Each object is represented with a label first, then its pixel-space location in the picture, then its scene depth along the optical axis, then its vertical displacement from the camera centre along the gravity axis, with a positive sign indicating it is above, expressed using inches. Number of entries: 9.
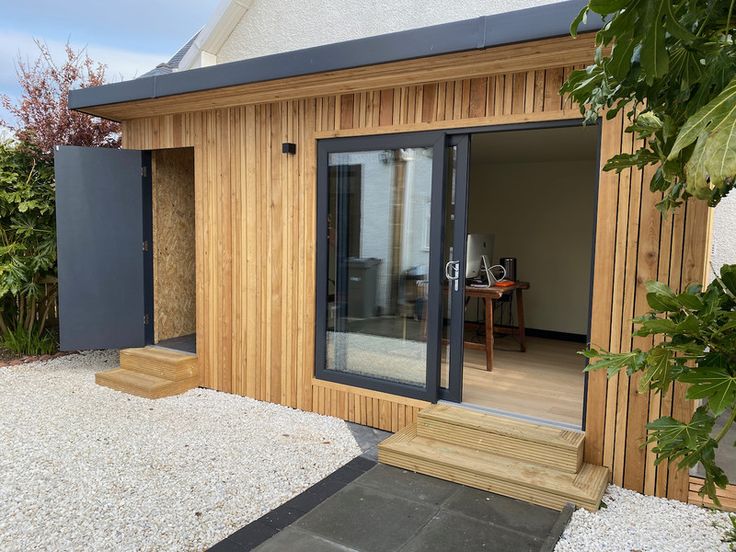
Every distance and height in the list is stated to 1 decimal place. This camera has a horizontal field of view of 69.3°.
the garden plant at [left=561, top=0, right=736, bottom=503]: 36.8 +7.9
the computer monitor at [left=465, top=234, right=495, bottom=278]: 201.2 -6.1
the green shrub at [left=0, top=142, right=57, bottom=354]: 228.5 -5.4
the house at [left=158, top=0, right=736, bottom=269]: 161.3 +82.4
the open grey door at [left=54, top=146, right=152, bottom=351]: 203.3 -6.8
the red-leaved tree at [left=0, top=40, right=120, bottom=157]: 254.1 +56.8
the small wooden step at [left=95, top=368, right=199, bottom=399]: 187.6 -55.9
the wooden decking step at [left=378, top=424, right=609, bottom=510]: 112.7 -53.3
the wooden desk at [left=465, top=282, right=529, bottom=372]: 187.6 -23.9
